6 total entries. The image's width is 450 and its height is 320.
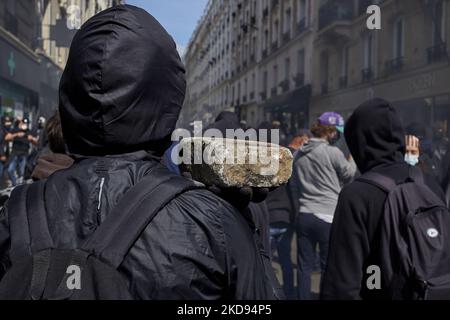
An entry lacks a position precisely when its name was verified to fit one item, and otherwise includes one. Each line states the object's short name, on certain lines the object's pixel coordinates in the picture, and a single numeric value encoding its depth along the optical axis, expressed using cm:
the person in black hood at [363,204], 225
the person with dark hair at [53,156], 237
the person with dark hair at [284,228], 425
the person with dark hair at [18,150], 946
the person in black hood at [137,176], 98
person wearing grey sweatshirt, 391
